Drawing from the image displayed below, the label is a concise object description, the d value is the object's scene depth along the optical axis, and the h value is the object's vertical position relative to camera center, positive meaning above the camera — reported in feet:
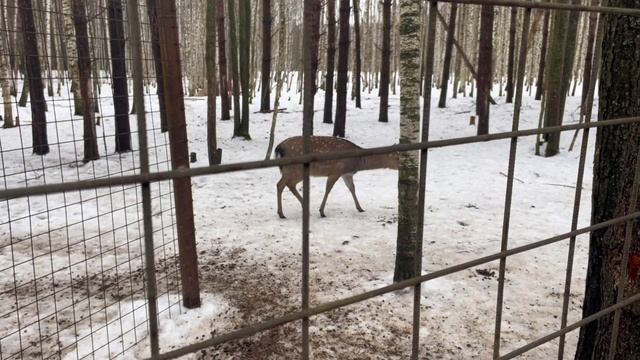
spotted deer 23.76 -4.15
